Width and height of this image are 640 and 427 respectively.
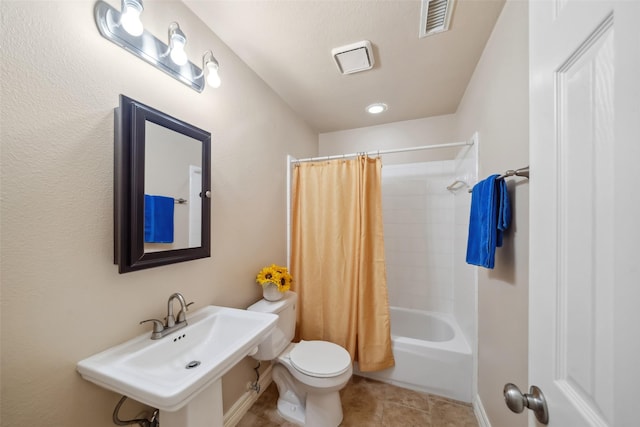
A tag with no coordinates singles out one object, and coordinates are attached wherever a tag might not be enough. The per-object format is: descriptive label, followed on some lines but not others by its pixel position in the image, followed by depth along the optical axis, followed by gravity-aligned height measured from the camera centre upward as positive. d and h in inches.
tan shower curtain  73.5 -14.2
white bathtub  66.2 -44.4
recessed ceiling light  85.3 +40.2
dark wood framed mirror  35.3 +4.4
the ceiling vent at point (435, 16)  46.0 +41.4
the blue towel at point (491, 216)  43.0 +0.0
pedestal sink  28.2 -21.3
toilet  55.6 -37.7
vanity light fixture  34.3 +28.3
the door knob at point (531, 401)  20.0 -16.2
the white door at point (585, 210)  12.7 +0.4
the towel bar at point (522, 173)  34.9 +6.7
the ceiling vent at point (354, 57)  57.0 +40.5
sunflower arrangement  63.9 -17.3
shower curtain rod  66.4 +20.1
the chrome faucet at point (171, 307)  41.3 -16.5
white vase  64.2 -21.1
